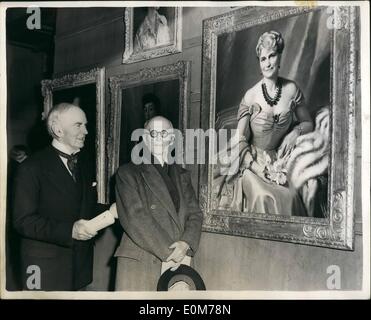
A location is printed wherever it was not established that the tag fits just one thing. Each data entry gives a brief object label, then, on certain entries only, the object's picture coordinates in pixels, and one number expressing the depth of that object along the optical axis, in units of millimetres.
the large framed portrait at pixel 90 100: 1889
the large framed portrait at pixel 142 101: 1798
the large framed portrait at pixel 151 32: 1809
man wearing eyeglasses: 1785
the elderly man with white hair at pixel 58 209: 1823
